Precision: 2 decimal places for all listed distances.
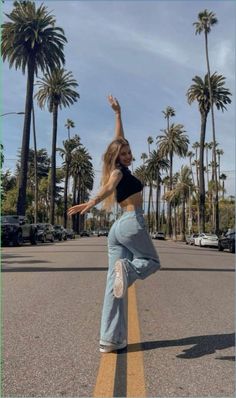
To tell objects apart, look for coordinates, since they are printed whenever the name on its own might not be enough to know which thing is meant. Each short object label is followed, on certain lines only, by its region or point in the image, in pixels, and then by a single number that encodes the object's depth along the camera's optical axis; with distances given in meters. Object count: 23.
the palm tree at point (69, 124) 82.55
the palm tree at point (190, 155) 109.81
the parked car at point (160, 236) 74.51
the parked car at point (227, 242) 28.20
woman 4.83
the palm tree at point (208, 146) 100.29
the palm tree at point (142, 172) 105.96
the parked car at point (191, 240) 45.95
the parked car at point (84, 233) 91.70
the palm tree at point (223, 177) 116.09
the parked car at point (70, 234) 58.14
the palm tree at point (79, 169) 90.94
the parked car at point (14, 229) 26.64
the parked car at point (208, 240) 38.94
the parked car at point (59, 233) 44.88
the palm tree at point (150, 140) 109.44
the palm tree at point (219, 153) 112.44
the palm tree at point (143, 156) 124.19
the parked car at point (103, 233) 90.90
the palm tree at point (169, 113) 83.97
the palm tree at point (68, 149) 80.06
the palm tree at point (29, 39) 41.59
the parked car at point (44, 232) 34.91
